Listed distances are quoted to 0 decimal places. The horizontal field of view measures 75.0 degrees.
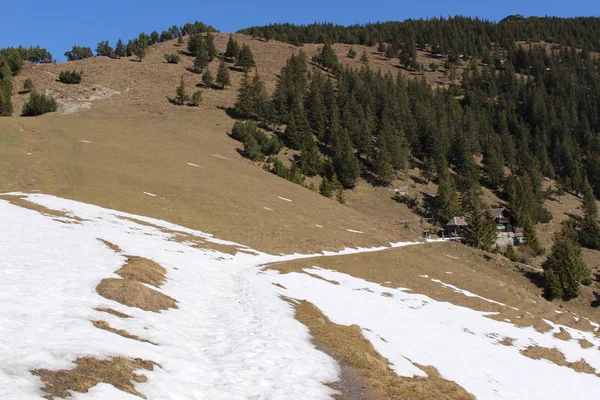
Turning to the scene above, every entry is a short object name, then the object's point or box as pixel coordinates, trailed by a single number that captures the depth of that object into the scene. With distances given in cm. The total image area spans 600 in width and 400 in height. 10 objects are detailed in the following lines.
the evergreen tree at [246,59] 14741
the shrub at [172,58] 14612
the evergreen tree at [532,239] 6912
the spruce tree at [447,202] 7931
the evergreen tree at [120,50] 15677
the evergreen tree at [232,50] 16039
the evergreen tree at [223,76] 12538
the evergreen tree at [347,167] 8775
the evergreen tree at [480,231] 6519
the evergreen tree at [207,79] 12375
